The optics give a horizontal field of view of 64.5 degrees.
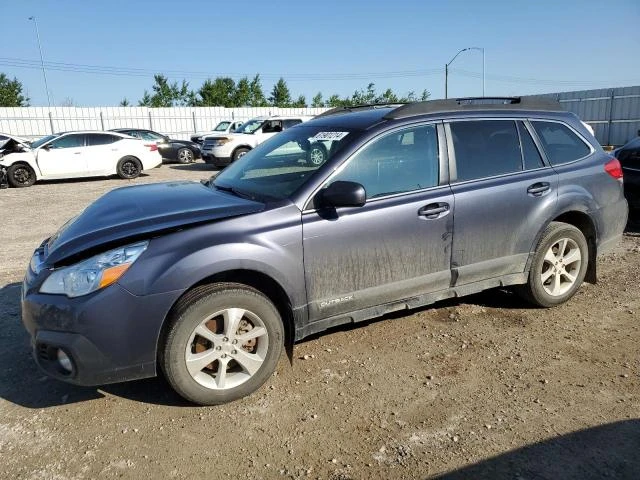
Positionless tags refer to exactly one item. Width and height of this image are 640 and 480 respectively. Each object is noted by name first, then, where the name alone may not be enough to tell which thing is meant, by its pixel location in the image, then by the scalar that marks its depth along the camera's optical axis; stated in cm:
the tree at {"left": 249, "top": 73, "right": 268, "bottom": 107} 5012
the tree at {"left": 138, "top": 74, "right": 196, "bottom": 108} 5002
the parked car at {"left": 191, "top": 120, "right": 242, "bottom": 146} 2532
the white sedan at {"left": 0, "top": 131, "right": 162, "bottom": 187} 1423
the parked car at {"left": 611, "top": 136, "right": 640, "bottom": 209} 704
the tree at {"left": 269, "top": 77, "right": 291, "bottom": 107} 5056
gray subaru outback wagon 289
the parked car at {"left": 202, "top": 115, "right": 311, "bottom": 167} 1767
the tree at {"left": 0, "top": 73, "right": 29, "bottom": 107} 4279
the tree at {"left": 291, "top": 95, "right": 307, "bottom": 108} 5199
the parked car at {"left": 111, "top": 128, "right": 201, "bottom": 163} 2095
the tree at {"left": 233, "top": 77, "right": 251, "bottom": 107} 4959
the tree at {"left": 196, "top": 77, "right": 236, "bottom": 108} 4816
